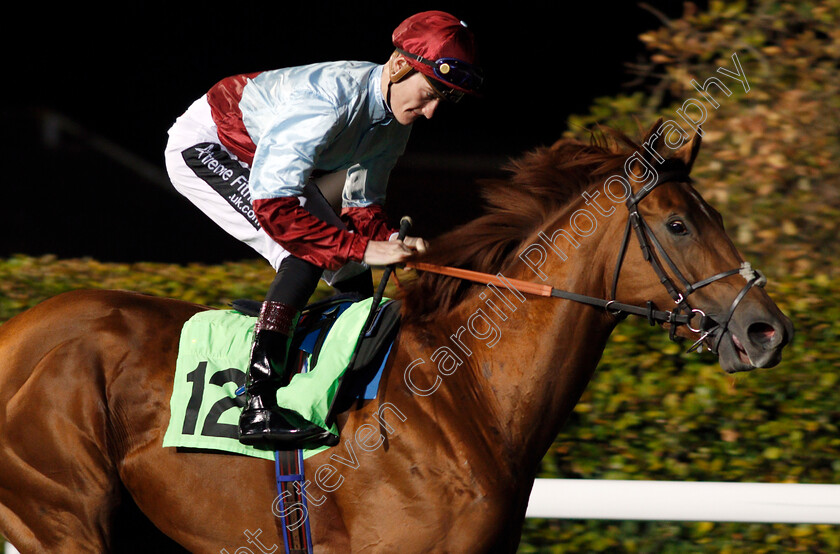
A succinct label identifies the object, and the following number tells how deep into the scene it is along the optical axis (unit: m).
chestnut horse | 4.99
